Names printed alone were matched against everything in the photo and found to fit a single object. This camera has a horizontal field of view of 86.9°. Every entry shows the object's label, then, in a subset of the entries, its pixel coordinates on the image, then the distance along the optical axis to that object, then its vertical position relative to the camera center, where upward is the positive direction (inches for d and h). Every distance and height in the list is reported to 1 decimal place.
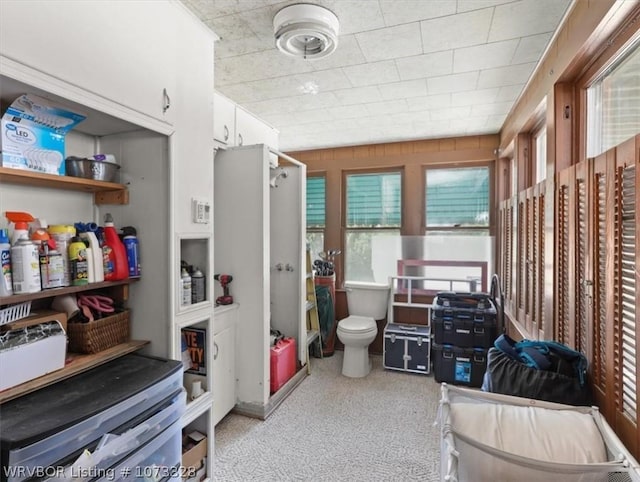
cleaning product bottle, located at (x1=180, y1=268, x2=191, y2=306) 68.3 -10.4
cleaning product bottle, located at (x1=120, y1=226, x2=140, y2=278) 62.1 -2.0
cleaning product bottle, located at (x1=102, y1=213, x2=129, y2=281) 58.3 -3.1
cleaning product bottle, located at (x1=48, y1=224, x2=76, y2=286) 51.7 -0.6
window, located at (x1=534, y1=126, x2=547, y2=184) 98.9 +25.5
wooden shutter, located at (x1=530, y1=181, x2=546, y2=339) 87.0 -7.1
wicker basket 54.7 -16.2
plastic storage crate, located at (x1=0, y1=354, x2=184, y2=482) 38.1 -22.1
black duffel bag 58.4 -24.8
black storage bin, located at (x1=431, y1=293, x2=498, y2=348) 119.5 -30.2
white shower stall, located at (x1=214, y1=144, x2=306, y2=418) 98.7 -5.0
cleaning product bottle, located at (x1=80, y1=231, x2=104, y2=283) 55.0 -2.9
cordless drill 99.3 -15.1
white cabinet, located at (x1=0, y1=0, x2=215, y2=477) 45.5 +19.4
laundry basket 42.3 -28.6
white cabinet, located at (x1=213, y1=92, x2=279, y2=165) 99.0 +36.9
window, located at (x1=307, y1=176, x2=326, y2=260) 169.2 +12.5
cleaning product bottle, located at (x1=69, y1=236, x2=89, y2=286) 52.7 -3.8
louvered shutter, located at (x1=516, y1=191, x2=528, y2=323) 102.8 -5.7
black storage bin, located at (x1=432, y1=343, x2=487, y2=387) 120.1 -46.0
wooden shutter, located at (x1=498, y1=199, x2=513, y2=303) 122.9 -3.0
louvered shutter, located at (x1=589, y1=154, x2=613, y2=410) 54.4 -7.7
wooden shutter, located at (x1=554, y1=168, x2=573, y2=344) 69.1 -4.3
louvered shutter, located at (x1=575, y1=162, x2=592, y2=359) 60.0 -5.1
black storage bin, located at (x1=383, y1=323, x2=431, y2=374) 130.3 -44.0
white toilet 127.8 -34.2
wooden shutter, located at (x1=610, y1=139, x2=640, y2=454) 46.5 -8.3
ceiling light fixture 63.8 +41.6
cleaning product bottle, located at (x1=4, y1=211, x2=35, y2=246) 45.7 +2.1
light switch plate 69.8 +5.8
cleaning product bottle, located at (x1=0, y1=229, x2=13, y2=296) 43.1 -3.6
